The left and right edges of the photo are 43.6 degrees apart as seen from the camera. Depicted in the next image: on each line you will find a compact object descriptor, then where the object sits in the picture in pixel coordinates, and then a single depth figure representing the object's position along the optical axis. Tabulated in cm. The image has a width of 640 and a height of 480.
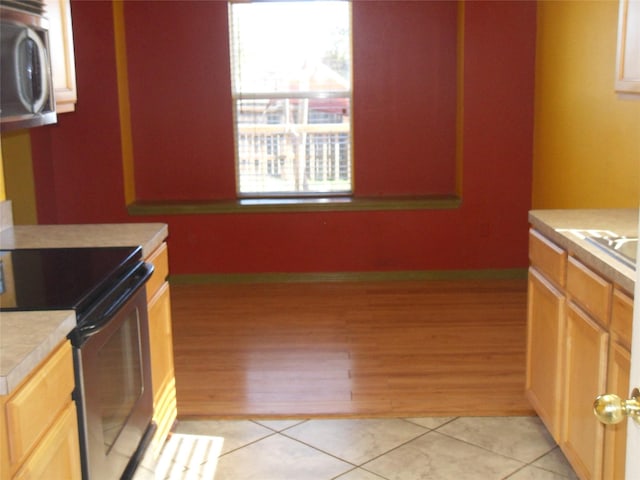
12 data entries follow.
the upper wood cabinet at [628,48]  276
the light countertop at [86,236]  287
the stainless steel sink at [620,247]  239
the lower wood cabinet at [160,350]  293
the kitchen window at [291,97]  573
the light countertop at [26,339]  164
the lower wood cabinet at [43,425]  163
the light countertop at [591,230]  232
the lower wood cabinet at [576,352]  234
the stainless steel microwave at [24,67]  229
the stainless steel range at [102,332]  207
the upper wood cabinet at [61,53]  296
